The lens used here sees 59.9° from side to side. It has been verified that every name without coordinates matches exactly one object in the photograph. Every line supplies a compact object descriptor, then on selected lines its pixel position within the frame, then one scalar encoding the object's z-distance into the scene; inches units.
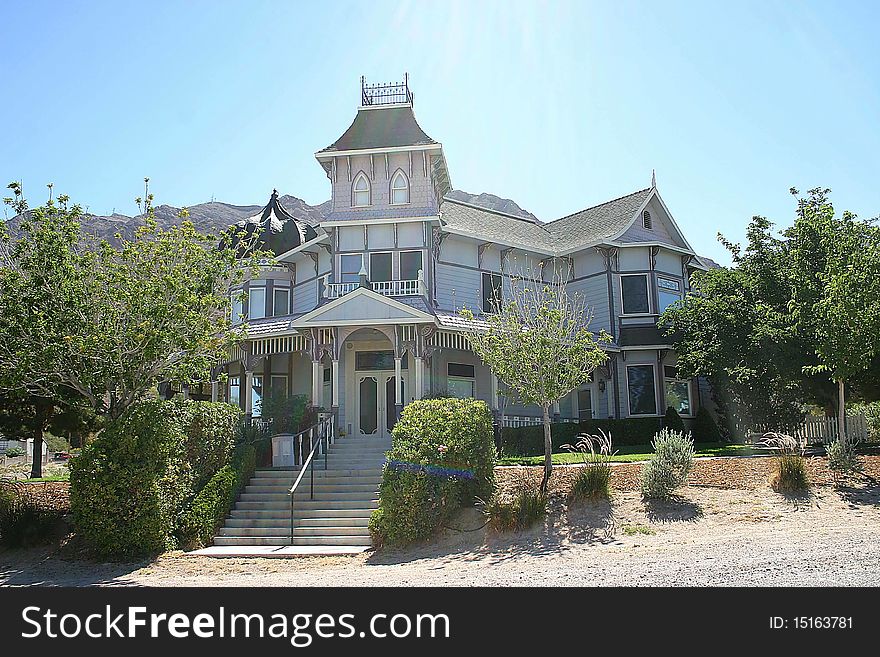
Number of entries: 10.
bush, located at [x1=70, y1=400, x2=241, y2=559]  546.3
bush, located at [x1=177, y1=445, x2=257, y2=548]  586.2
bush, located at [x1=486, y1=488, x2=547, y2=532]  540.7
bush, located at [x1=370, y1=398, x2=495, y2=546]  550.0
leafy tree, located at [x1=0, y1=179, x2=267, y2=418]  553.6
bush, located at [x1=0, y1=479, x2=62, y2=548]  604.4
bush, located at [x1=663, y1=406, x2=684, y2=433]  995.9
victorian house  922.7
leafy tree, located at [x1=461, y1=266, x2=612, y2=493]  617.9
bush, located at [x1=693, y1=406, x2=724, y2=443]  1041.5
